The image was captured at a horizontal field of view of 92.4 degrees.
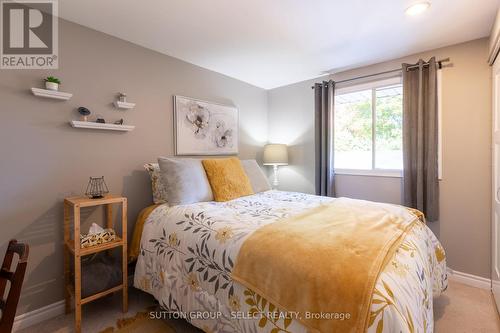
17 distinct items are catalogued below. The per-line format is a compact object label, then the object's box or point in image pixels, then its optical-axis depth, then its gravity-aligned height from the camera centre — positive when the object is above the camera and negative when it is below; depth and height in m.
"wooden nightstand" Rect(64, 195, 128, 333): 1.63 -0.60
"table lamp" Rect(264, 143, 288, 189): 3.48 +0.16
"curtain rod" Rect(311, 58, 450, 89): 2.41 +1.08
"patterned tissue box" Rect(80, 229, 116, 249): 1.73 -0.54
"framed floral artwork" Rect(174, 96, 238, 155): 2.68 +0.47
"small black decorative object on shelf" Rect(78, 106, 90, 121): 1.93 +0.44
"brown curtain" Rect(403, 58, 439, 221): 2.40 +0.28
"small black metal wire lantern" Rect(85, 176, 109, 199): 2.02 -0.18
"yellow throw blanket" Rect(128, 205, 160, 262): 2.08 -0.61
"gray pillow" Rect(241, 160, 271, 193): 2.74 -0.12
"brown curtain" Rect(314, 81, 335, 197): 3.10 +0.36
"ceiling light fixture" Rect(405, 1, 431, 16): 1.73 +1.17
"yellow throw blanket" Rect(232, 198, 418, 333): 0.92 -0.44
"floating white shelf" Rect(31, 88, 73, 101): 1.73 +0.54
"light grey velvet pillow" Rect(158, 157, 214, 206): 2.06 -0.14
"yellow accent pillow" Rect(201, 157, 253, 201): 2.29 -0.13
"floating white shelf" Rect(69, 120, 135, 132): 1.91 +0.34
